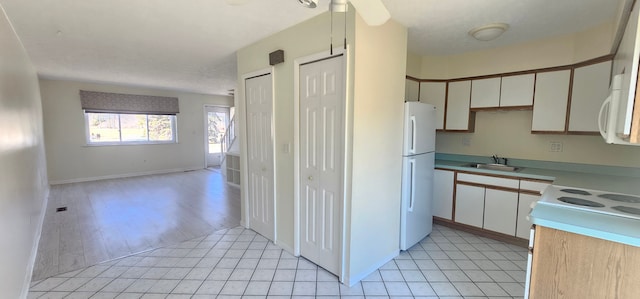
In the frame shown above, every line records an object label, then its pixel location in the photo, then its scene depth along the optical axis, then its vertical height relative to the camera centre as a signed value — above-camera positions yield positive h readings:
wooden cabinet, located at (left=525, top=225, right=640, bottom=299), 1.23 -0.68
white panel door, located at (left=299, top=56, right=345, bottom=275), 2.24 -0.26
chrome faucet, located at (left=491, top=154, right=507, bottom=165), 3.35 -0.35
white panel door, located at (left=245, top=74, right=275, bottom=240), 2.95 -0.29
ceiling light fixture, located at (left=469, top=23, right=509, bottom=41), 2.41 +0.96
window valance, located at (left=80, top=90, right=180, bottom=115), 5.95 +0.63
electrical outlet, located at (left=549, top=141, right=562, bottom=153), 2.97 -0.15
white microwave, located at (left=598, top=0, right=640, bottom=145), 1.11 +0.18
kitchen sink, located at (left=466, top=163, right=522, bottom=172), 3.12 -0.43
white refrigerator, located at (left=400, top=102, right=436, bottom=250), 2.67 -0.42
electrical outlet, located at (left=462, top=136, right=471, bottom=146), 3.66 -0.12
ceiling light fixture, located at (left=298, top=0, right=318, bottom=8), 1.21 +0.60
